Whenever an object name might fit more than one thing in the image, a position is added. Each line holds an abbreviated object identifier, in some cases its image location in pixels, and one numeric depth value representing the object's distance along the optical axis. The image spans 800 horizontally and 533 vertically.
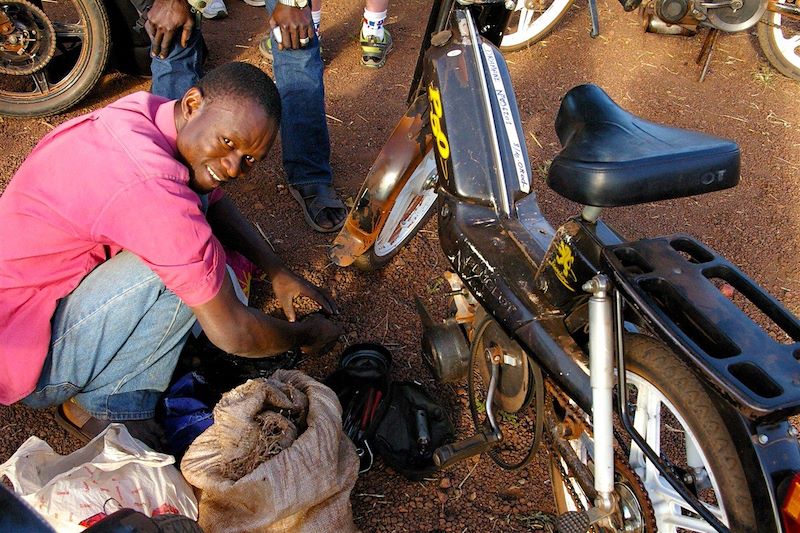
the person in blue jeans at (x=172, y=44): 2.94
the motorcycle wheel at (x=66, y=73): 3.52
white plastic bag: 1.82
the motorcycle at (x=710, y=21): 4.47
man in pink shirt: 1.88
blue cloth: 2.30
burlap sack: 1.96
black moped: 1.42
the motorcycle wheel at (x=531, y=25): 4.76
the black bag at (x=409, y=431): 2.38
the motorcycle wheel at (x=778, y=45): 4.76
